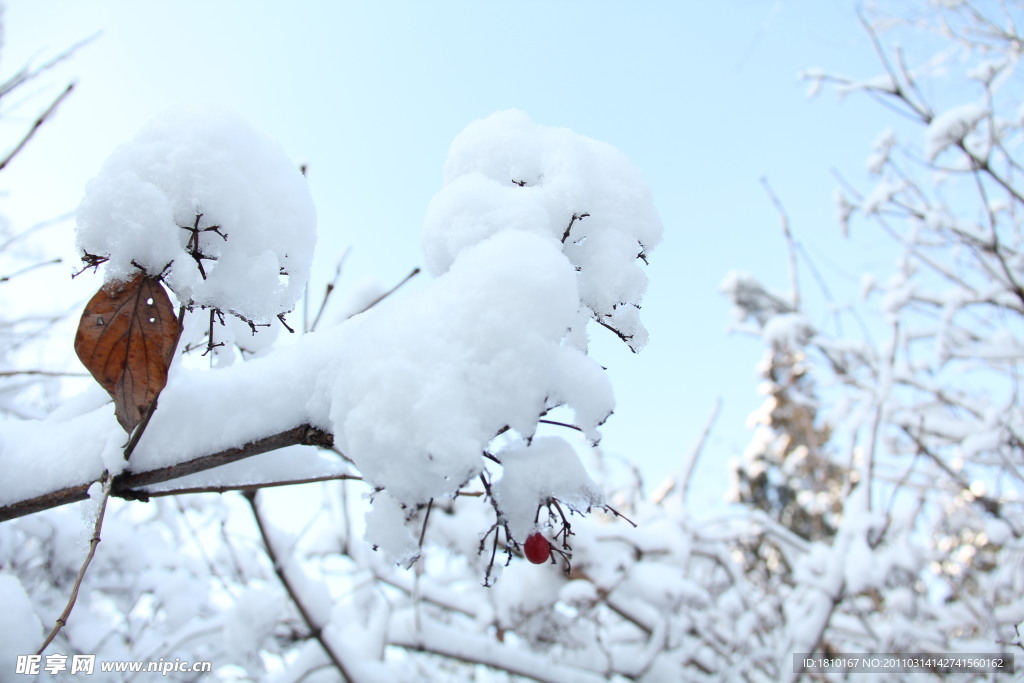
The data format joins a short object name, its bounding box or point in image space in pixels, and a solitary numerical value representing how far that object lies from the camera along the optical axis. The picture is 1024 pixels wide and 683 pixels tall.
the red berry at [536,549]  0.44
